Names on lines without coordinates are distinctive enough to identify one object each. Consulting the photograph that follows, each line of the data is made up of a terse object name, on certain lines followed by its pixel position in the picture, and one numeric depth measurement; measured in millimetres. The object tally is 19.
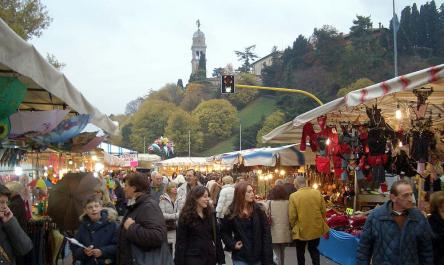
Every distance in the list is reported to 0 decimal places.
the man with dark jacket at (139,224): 4172
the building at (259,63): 158250
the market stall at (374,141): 6766
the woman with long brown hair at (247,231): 5500
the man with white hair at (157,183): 9617
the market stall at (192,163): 42531
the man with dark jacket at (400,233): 4543
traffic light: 18750
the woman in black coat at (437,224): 4895
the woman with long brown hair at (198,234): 5246
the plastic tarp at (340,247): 8594
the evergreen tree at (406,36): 95625
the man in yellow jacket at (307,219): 7770
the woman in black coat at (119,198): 11866
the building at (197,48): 171125
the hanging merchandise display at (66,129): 5590
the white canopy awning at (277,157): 14539
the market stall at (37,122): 3602
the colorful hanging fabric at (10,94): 3656
